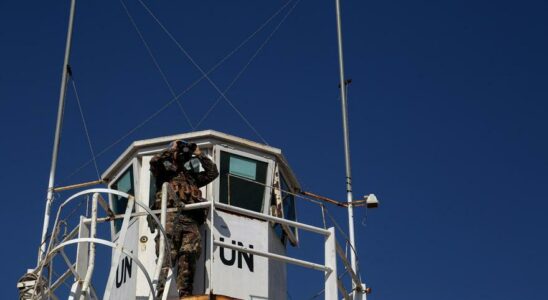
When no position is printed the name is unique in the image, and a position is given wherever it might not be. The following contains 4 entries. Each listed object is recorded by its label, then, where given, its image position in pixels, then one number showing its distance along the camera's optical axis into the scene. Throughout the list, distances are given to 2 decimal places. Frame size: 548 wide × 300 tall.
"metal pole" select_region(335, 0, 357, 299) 21.16
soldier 18.84
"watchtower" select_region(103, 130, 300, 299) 19.88
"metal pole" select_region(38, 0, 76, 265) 21.93
